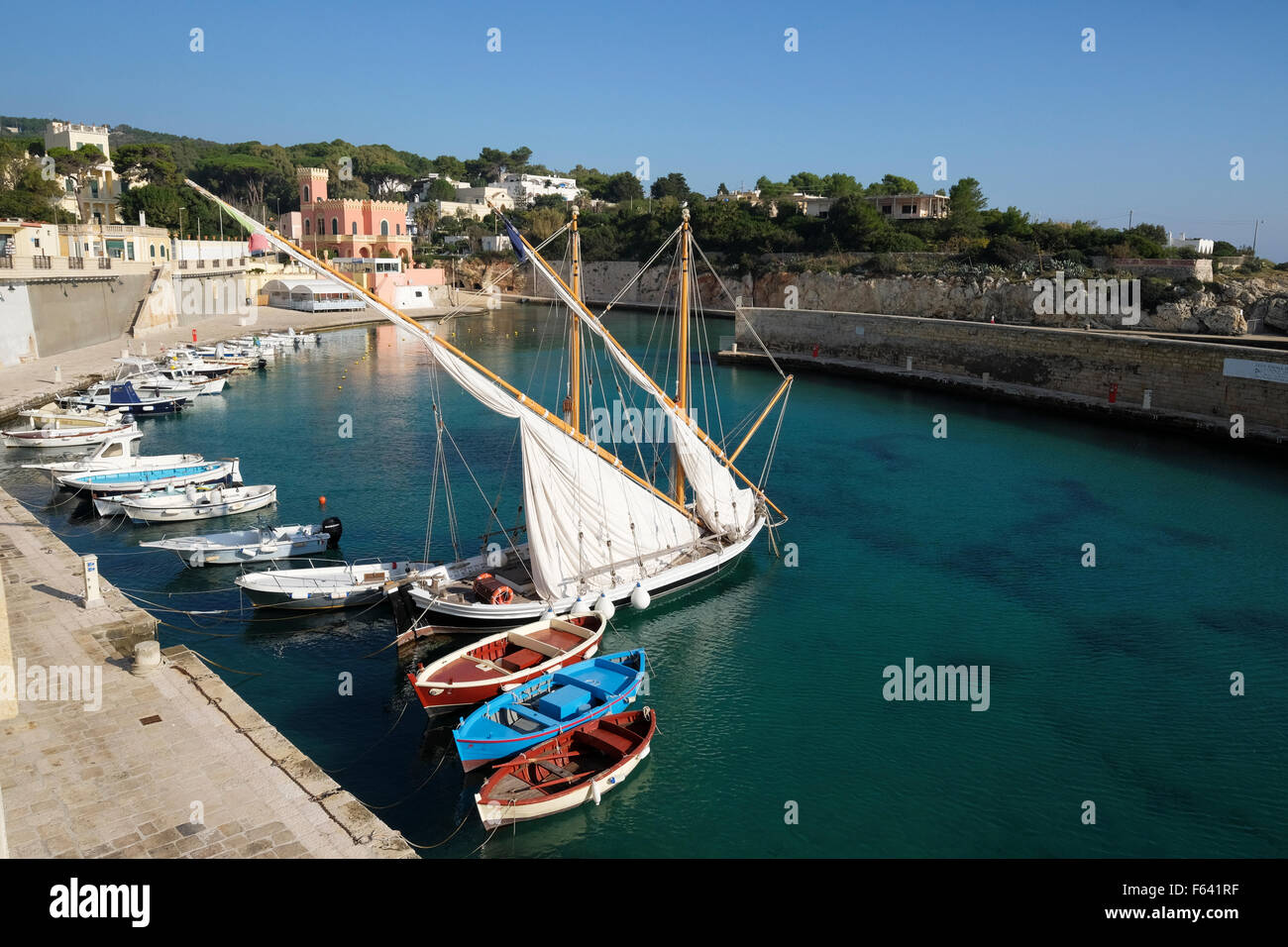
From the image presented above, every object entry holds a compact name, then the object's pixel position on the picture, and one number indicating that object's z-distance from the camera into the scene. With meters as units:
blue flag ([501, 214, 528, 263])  18.98
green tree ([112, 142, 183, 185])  90.00
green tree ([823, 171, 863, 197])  108.00
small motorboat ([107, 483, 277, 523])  25.08
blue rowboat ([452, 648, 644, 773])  13.68
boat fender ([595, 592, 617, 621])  18.38
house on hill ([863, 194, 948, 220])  89.62
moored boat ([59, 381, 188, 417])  37.50
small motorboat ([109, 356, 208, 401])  41.06
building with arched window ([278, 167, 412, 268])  94.56
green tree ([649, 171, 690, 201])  126.00
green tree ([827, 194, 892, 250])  76.38
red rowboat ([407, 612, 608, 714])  15.12
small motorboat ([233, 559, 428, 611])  19.41
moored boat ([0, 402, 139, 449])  32.06
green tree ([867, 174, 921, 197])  99.31
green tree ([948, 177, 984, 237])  74.19
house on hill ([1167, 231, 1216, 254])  66.69
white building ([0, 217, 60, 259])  50.78
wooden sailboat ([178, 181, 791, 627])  18.34
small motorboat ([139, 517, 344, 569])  22.06
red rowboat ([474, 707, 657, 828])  12.78
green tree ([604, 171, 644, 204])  140.50
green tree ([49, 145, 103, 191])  80.12
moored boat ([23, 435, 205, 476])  27.73
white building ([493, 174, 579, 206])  147.75
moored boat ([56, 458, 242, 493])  26.59
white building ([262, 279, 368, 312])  78.88
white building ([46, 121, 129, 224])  74.81
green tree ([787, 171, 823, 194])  113.69
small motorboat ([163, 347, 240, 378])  45.97
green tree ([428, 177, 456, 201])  139.62
